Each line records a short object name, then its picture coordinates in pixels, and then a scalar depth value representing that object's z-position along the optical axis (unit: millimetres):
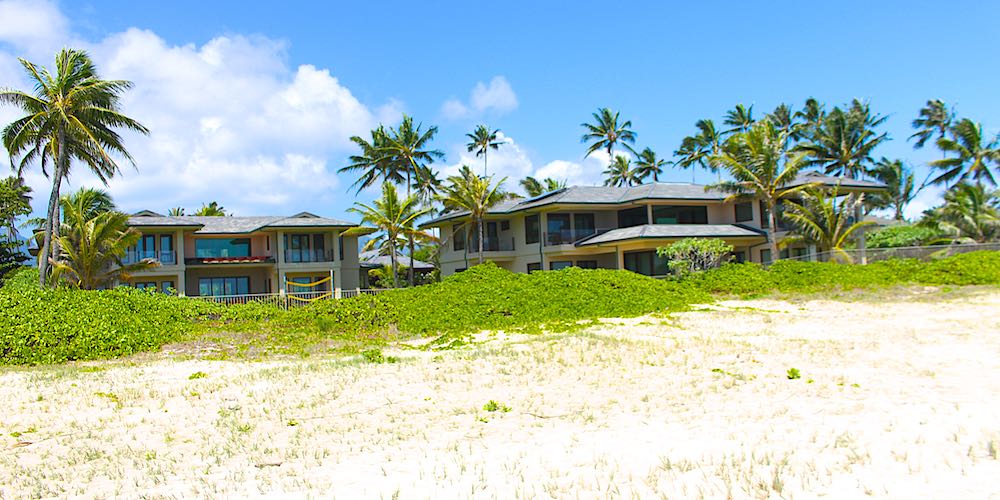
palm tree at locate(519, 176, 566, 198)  60531
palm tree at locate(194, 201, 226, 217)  56238
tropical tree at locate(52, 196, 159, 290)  27828
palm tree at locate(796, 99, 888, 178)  50281
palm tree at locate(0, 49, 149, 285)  27141
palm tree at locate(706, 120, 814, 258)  32469
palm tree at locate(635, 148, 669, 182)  60219
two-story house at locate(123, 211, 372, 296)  38031
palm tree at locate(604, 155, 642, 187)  59812
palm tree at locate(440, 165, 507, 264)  36969
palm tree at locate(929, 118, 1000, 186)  42688
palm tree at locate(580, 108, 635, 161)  58188
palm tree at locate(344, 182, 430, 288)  36531
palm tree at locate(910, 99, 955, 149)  53250
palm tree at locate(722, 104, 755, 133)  59094
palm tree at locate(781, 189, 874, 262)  31766
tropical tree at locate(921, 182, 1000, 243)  34906
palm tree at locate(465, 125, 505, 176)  59750
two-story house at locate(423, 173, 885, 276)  35938
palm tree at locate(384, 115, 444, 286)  49250
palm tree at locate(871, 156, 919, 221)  52812
